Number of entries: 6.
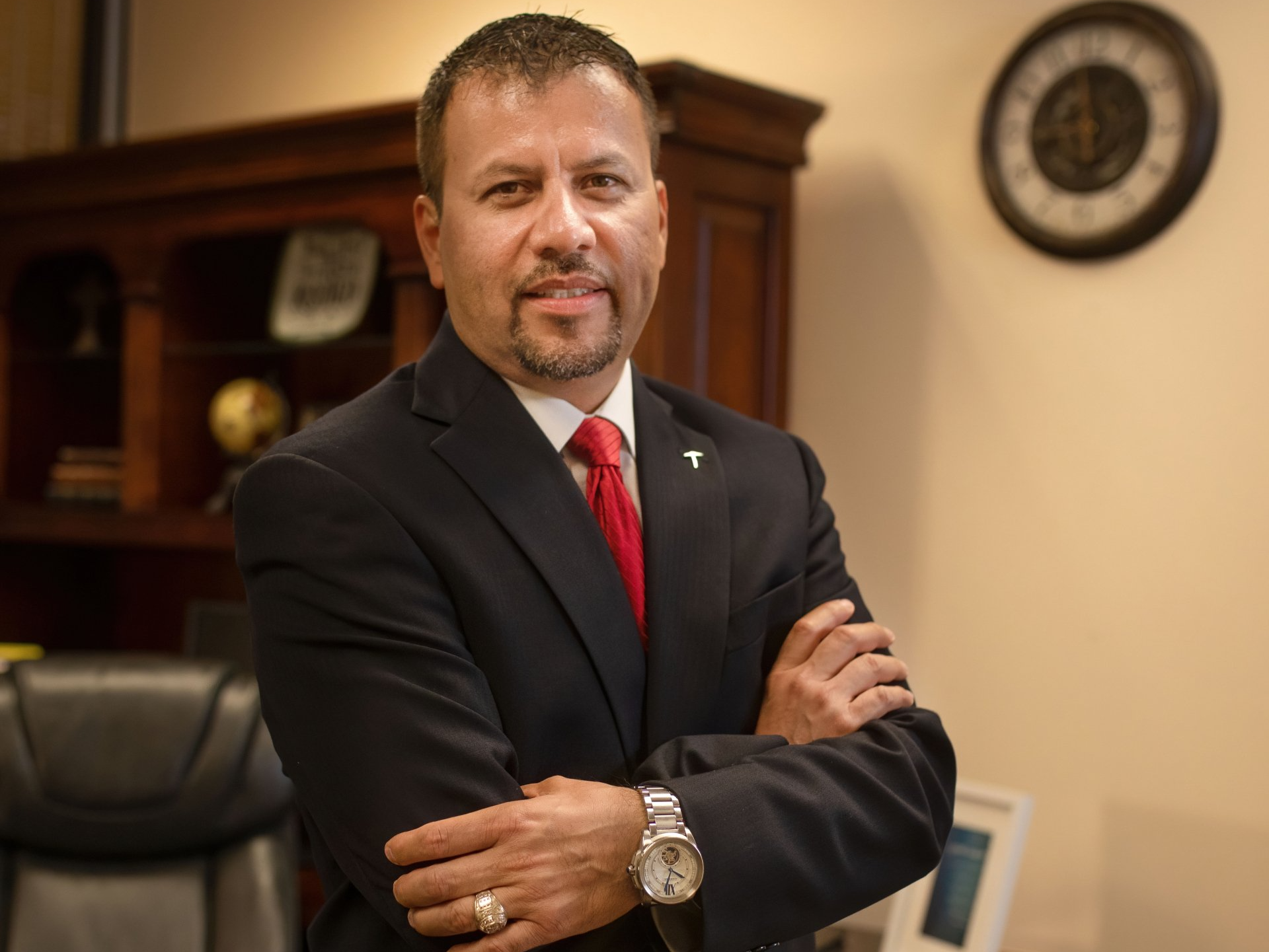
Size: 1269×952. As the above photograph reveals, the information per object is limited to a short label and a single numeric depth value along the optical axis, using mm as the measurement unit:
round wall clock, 2287
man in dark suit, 1122
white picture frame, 2229
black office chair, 2094
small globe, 3318
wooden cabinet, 2596
